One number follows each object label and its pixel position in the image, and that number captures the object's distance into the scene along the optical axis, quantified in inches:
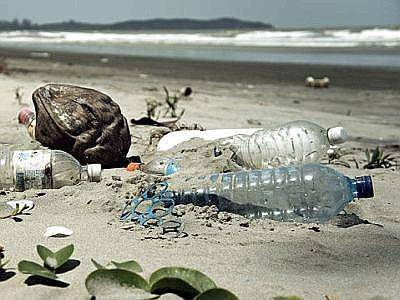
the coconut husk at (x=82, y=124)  142.8
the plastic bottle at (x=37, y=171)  125.9
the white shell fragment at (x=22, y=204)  112.0
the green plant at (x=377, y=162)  162.7
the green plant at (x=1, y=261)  82.4
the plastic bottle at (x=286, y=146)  142.1
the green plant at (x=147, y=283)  75.9
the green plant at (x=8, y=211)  108.1
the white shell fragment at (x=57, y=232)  98.9
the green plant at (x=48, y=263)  80.4
